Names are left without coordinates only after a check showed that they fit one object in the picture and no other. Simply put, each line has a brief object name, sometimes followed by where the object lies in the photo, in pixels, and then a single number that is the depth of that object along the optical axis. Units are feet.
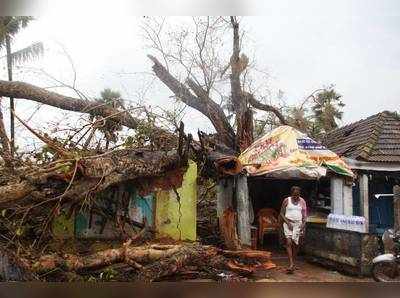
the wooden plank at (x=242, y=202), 17.95
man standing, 16.61
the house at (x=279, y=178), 17.61
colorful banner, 17.89
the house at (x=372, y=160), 16.40
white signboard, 16.02
